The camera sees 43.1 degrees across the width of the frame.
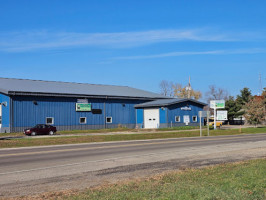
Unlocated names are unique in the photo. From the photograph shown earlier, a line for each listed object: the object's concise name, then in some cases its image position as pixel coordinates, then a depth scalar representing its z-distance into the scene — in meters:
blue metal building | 42.19
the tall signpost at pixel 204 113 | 33.64
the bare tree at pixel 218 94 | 108.88
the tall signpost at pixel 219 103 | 51.08
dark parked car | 38.10
